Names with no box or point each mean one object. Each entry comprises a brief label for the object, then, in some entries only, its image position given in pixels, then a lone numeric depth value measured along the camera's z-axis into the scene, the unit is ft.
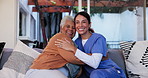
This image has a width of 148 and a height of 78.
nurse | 4.20
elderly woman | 4.23
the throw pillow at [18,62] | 4.82
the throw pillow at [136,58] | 5.36
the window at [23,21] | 16.84
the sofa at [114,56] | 5.53
